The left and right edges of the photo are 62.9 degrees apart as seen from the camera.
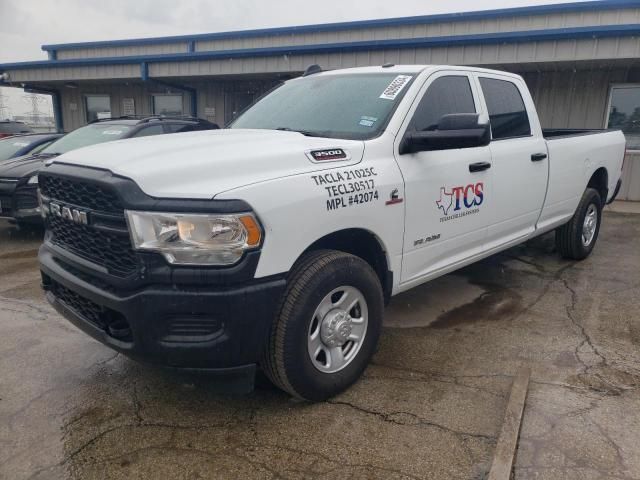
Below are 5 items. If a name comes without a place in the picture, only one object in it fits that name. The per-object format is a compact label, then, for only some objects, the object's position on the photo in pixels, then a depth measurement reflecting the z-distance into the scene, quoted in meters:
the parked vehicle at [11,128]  15.82
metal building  9.70
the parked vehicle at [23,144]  8.72
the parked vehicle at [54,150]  6.76
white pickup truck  2.36
